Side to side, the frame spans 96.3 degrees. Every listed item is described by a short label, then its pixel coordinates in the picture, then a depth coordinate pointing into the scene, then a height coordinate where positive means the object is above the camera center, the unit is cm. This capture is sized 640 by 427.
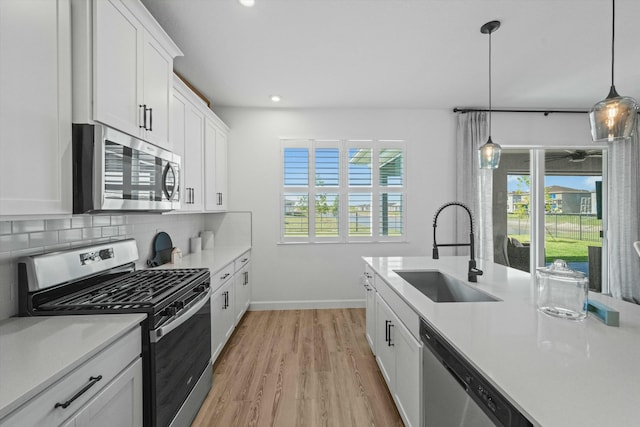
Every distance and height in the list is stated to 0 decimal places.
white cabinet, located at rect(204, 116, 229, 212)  310 +58
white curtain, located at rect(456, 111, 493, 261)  390 +41
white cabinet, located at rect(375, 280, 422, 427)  142 -88
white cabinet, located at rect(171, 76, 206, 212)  238 +67
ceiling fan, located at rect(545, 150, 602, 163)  419 +87
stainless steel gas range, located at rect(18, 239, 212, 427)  133 -44
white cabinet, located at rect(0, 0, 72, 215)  100 +41
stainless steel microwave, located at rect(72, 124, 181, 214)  129 +22
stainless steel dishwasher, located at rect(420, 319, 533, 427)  80 -61
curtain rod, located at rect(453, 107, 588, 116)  394 +146
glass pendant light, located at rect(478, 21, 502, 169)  246 +51
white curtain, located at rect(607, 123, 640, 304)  390 -8
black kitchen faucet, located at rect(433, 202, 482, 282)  185 -37
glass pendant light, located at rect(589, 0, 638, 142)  132 +46
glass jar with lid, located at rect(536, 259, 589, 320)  120 -34
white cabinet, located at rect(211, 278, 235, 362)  236 -93
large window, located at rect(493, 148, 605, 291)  412 +9
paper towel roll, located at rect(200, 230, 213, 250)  365 -32
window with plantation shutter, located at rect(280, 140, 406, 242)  393 +32
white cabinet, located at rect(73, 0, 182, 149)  130 +79
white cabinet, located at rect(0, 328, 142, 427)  82 -61
